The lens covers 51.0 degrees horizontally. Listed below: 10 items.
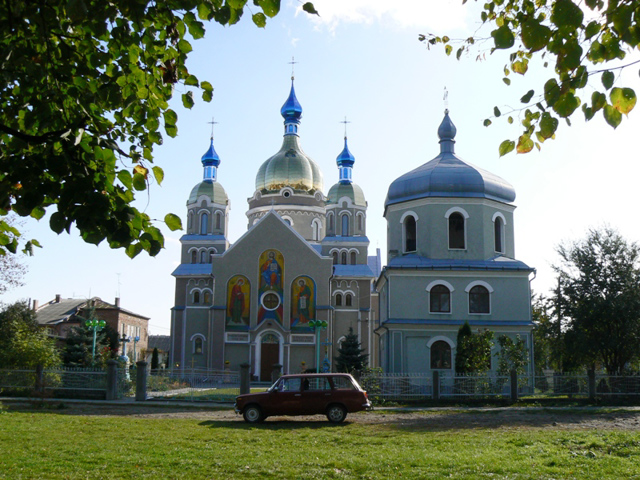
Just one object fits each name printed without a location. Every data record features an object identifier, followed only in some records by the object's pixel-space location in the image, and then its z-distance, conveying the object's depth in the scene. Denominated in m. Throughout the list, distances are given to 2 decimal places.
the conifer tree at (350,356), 35.94
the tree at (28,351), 25.05
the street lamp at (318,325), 34.29
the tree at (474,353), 24.64
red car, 16.58
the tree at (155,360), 45.47
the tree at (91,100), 5.87
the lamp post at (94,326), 31.41
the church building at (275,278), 41.97
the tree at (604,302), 25.20
